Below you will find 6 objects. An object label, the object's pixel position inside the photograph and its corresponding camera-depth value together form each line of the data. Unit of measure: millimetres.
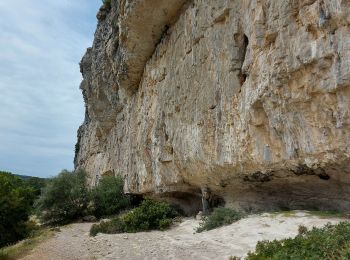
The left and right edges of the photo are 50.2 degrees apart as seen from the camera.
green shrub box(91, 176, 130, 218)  26688
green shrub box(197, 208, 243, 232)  13194
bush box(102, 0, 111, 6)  31041
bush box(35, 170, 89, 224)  26641
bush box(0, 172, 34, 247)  18641
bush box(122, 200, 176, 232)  16781
